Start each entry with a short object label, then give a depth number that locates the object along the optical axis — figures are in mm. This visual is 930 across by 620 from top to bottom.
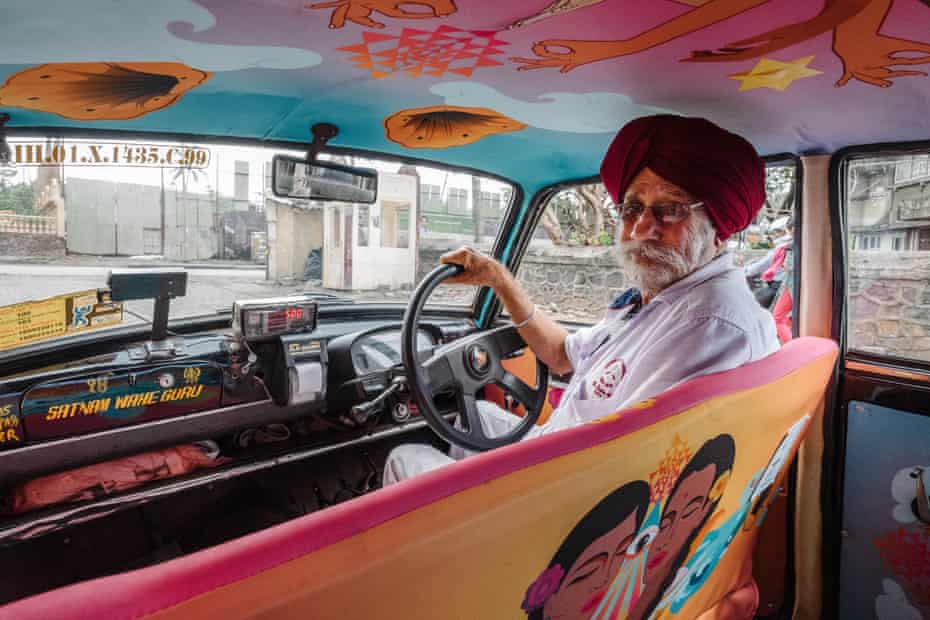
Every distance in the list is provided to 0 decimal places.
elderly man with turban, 1307
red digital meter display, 1906
